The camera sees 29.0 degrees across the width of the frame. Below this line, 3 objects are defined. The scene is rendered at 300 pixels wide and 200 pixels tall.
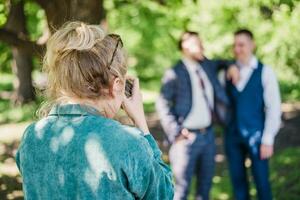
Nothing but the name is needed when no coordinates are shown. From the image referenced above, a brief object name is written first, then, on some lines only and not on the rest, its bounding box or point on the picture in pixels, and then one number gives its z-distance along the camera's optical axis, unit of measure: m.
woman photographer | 1.85
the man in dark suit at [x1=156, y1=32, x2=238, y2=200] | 5.46
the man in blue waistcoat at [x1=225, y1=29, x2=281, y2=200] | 5.56
